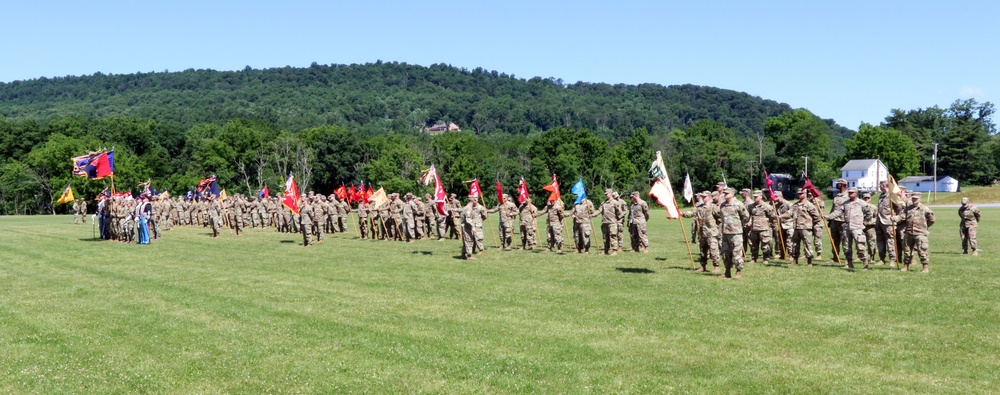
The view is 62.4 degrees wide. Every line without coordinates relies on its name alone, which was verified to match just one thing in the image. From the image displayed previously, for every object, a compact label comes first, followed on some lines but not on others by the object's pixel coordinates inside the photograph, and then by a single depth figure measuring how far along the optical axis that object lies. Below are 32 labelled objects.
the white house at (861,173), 111.50
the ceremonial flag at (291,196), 33.75
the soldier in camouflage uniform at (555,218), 27.75
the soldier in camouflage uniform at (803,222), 21.91
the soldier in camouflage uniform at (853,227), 20.55
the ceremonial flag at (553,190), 28.56
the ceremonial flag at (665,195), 21.50
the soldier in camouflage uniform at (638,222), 25.96
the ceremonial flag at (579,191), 28.14
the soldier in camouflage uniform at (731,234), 18.81
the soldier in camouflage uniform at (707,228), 19.64
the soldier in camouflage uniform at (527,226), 29.28
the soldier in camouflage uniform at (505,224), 29.41
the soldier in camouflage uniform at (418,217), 34.06
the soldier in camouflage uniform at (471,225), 25.33
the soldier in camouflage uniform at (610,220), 25.59
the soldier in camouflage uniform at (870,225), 21.42
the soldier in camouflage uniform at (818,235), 23.16
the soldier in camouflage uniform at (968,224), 24.34
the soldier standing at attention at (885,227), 20.97
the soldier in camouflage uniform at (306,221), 31.70
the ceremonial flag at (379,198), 33.73
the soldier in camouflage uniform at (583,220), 26.67
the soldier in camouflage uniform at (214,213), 39.50
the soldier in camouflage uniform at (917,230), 19.78
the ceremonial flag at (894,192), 20.89
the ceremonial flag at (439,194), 30.95
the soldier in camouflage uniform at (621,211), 25.69
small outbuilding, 109.87
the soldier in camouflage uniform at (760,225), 21.98
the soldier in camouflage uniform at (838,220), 21.52
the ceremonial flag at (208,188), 42.63
